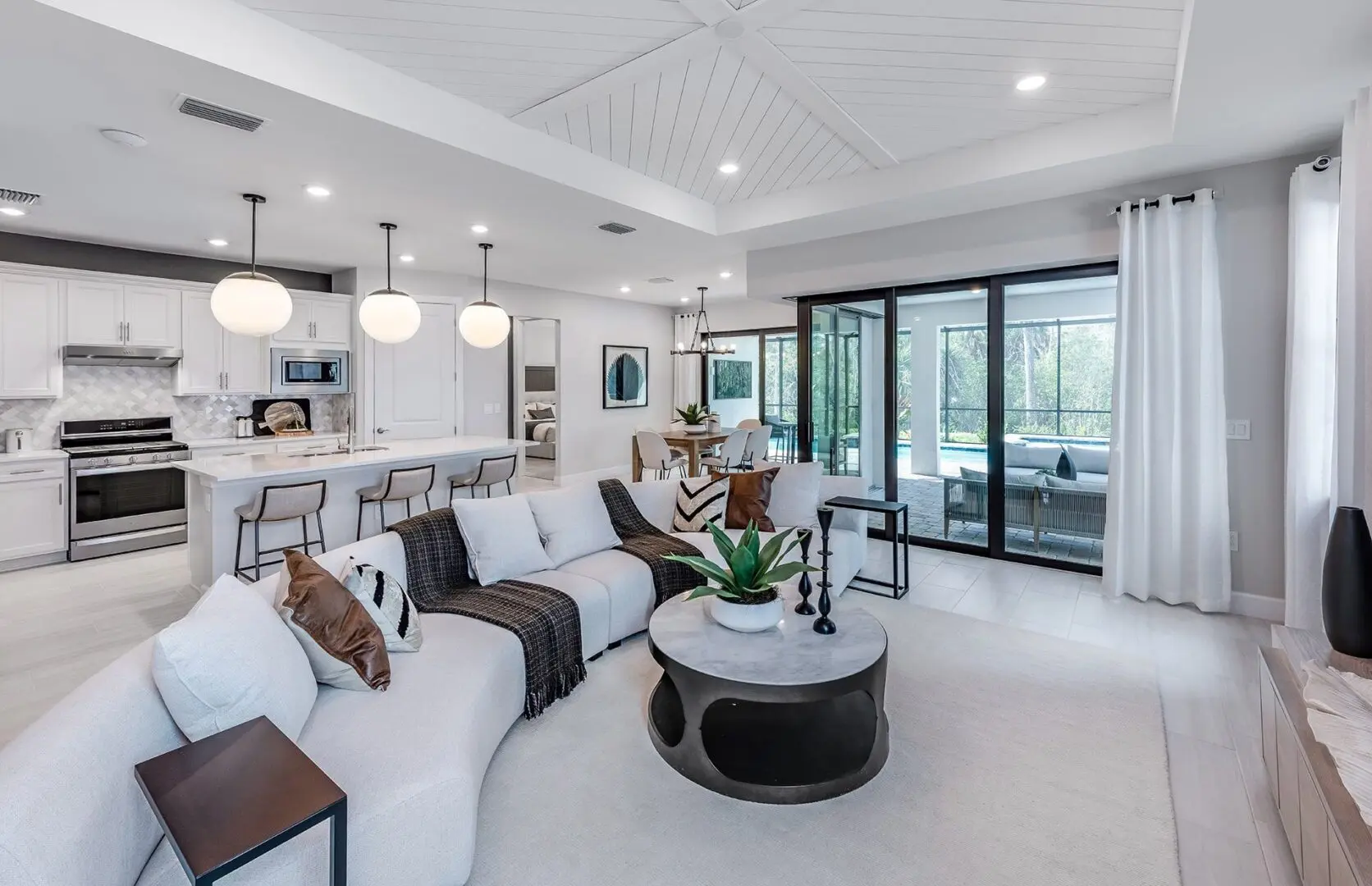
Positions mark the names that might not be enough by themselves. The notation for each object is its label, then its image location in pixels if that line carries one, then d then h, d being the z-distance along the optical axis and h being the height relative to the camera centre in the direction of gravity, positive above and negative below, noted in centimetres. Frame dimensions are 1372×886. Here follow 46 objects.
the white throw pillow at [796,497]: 436 -48
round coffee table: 214 -114
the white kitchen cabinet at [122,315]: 508 +92
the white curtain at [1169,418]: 382 +7
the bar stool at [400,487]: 451 -43
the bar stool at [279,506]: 380 -49
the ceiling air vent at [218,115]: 277 +141
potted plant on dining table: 782 +12
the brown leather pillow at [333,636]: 199 -67
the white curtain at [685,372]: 989 +88
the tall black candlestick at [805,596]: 275 -74
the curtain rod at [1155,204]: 382 +140
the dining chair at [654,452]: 734 -29
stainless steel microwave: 610 +55
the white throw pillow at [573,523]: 344 -53
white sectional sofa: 113 -86
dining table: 734 -17
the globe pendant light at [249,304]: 362 +70
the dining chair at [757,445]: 774 -21
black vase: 212 -53
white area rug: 183 -125
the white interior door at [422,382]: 654 +47
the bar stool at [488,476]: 517 -40
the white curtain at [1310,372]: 327 +30
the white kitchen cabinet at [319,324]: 612 +102
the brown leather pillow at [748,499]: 425 -48
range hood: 507 +58
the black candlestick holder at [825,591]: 254 -66
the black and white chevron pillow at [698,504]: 414 -50
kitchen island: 399 -41
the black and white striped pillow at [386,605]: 225 -65
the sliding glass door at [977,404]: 463 +20
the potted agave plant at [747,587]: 253 -64
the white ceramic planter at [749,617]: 252 -75
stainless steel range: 499 -50
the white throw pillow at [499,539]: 310 -56
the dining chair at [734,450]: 720 -25
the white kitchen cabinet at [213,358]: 565 +63
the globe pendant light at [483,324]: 503 +82
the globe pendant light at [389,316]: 443 +78
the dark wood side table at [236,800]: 111 -72
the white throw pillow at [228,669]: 151 -61
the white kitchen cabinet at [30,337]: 477 +68
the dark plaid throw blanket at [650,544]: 352 -69
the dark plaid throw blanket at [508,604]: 262 -78
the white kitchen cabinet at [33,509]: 468 -62
